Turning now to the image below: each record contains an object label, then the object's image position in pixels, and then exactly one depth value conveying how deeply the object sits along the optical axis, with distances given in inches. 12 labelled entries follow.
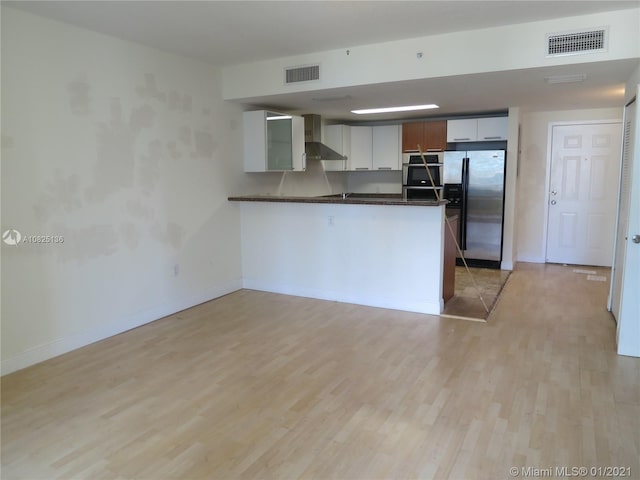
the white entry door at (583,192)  255.3
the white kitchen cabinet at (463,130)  257.9
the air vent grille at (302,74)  175.5
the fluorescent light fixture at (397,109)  230.2
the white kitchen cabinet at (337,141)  289.0
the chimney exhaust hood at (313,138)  248.5
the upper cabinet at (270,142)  210.7
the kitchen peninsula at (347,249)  174.9
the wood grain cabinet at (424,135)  266.7
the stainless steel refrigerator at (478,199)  253.4
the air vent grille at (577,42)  134.2
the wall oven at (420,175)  269.7
